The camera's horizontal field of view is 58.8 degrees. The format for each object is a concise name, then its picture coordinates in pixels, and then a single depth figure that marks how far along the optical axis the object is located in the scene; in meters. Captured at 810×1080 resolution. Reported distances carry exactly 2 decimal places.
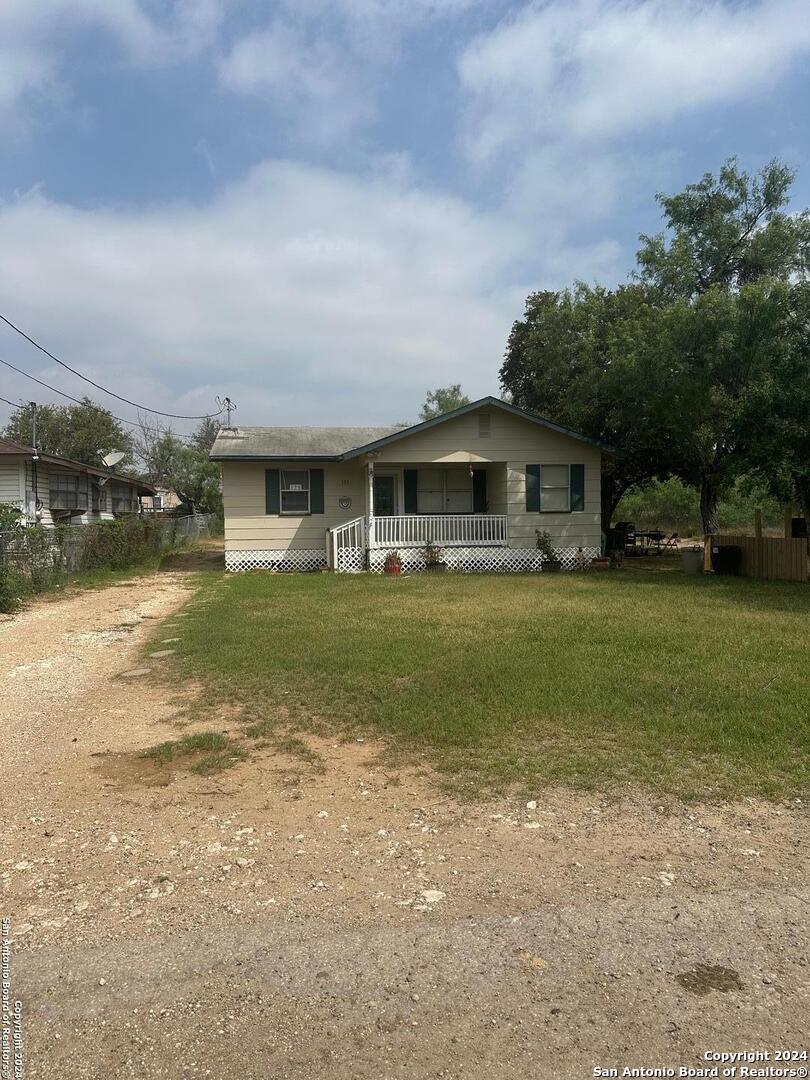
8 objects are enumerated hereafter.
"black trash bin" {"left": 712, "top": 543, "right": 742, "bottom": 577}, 16.88
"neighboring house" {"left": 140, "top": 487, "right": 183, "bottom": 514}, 40.41
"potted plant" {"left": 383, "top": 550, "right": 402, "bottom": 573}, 17.95
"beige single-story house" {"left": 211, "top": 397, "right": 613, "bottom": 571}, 18.70
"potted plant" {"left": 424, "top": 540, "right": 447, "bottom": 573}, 18.45
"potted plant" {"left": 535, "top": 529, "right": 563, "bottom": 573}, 18.80
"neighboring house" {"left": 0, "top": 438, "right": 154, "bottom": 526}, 22.81
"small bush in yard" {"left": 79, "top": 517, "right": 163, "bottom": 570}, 17.05
